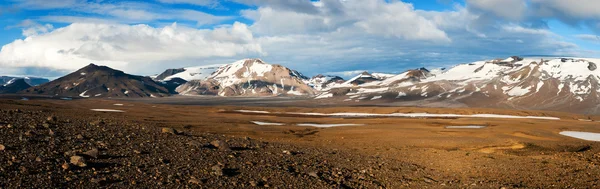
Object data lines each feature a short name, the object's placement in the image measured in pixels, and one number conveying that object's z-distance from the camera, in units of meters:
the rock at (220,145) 23.74
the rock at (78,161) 16.16
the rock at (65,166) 15.51
